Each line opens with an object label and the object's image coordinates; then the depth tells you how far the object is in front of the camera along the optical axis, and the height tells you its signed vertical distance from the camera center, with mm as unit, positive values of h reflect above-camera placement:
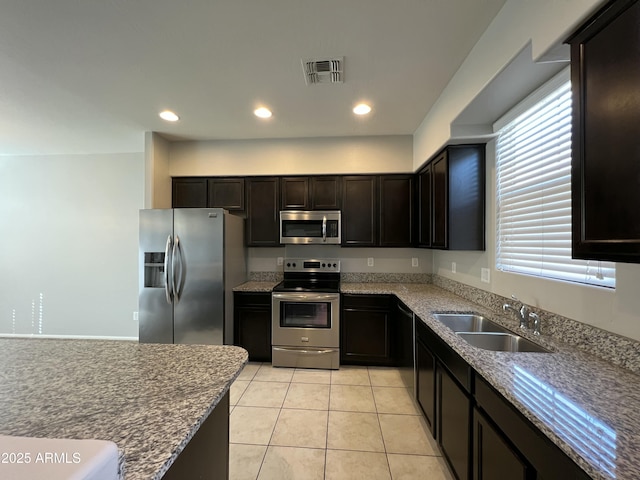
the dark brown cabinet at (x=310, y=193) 3355 +599
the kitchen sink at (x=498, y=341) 1571 -630
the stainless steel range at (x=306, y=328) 2949 -958
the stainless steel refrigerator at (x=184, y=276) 2828 -370
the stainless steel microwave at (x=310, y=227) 3236 +168
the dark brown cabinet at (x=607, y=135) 843 +361
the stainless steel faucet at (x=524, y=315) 1685 -469
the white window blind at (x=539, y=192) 1509 +327
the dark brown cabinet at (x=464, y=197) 2334 +382
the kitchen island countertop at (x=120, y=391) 670 -494
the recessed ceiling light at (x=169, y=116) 2686 +1279
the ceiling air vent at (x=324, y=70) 1901 +1259
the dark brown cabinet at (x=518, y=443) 777 -678
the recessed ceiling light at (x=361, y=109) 2547 +1281
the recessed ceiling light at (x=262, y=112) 2621 +1279
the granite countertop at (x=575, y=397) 704 -549
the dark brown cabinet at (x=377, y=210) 3289 +376
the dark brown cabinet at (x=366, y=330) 2947 -978
